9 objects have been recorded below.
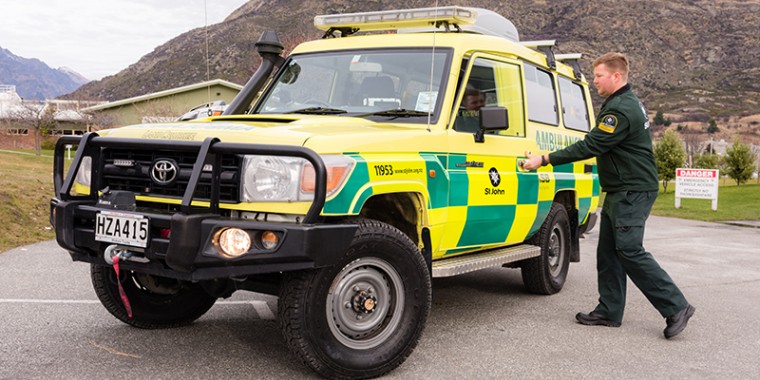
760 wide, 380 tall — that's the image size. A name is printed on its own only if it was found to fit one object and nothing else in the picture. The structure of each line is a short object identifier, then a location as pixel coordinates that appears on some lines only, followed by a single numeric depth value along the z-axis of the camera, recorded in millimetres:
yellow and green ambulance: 3705
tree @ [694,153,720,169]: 51906
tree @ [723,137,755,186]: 40812
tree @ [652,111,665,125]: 108812
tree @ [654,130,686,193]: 35781
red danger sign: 22562
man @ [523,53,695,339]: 5348
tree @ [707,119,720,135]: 108375
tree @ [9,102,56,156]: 46372
